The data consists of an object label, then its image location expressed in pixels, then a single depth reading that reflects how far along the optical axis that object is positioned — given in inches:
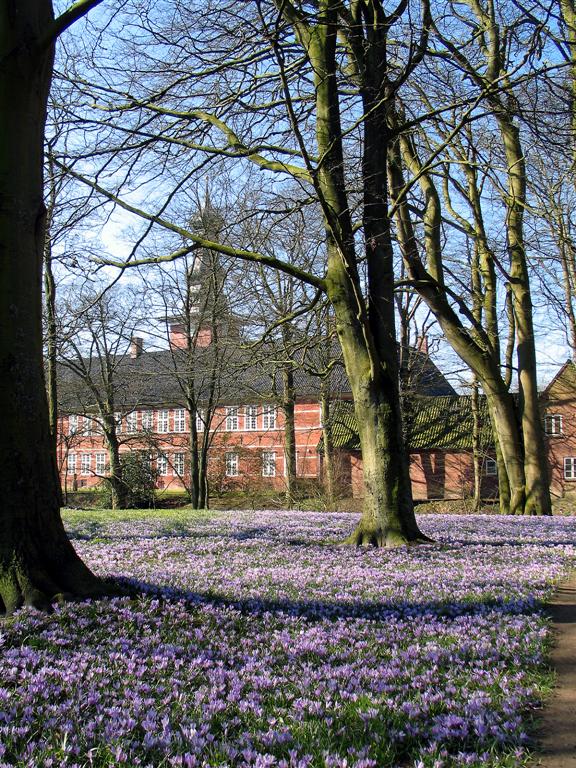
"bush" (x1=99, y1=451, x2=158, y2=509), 1487.5
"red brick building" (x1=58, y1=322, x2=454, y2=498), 1368.1
